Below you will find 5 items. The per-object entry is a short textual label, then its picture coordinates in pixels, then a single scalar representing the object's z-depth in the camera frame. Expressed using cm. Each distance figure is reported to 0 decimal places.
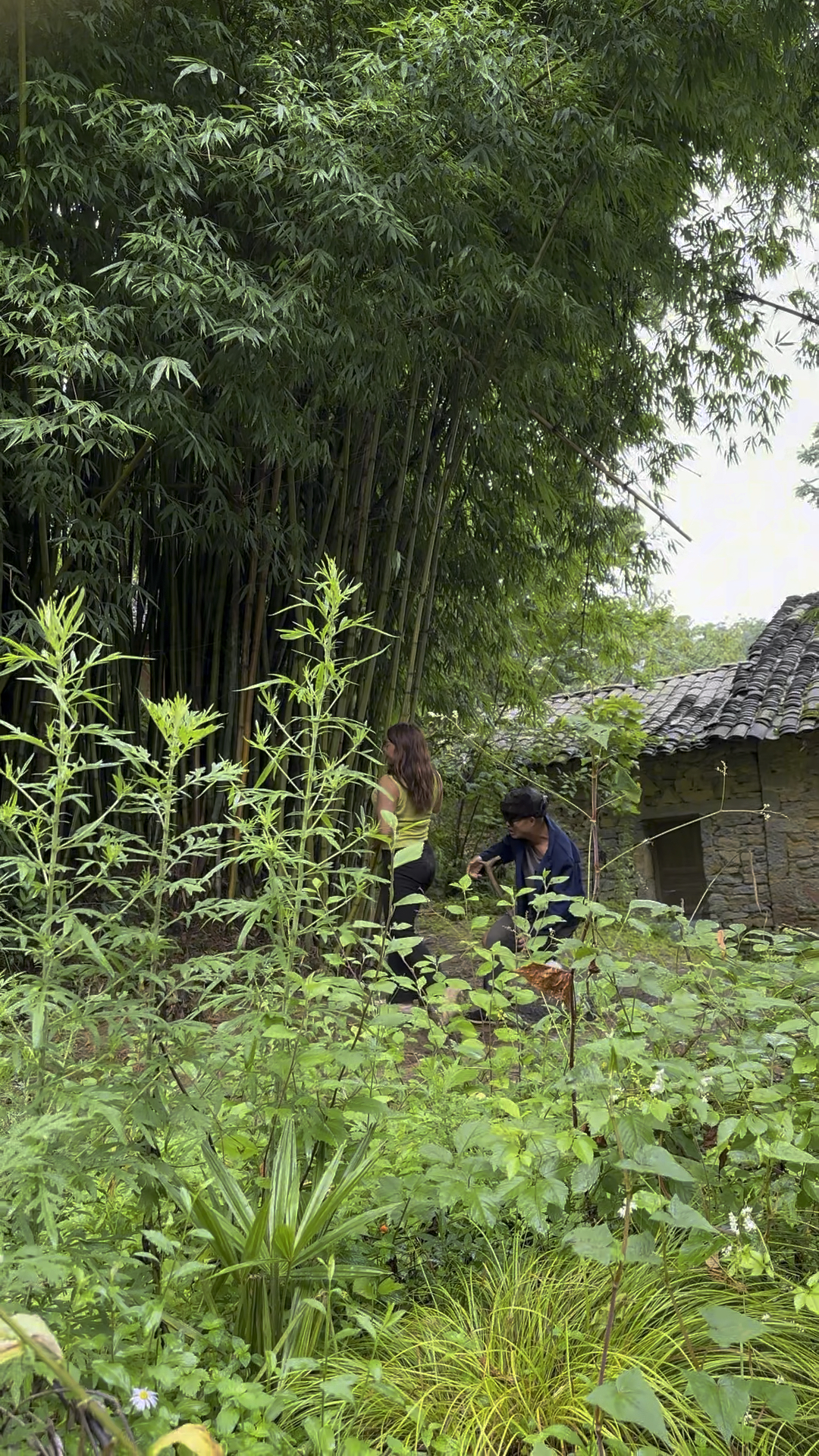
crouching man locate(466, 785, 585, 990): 359
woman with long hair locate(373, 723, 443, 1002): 382
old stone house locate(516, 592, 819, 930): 956
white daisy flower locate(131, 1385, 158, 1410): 96
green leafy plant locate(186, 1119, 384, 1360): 131
